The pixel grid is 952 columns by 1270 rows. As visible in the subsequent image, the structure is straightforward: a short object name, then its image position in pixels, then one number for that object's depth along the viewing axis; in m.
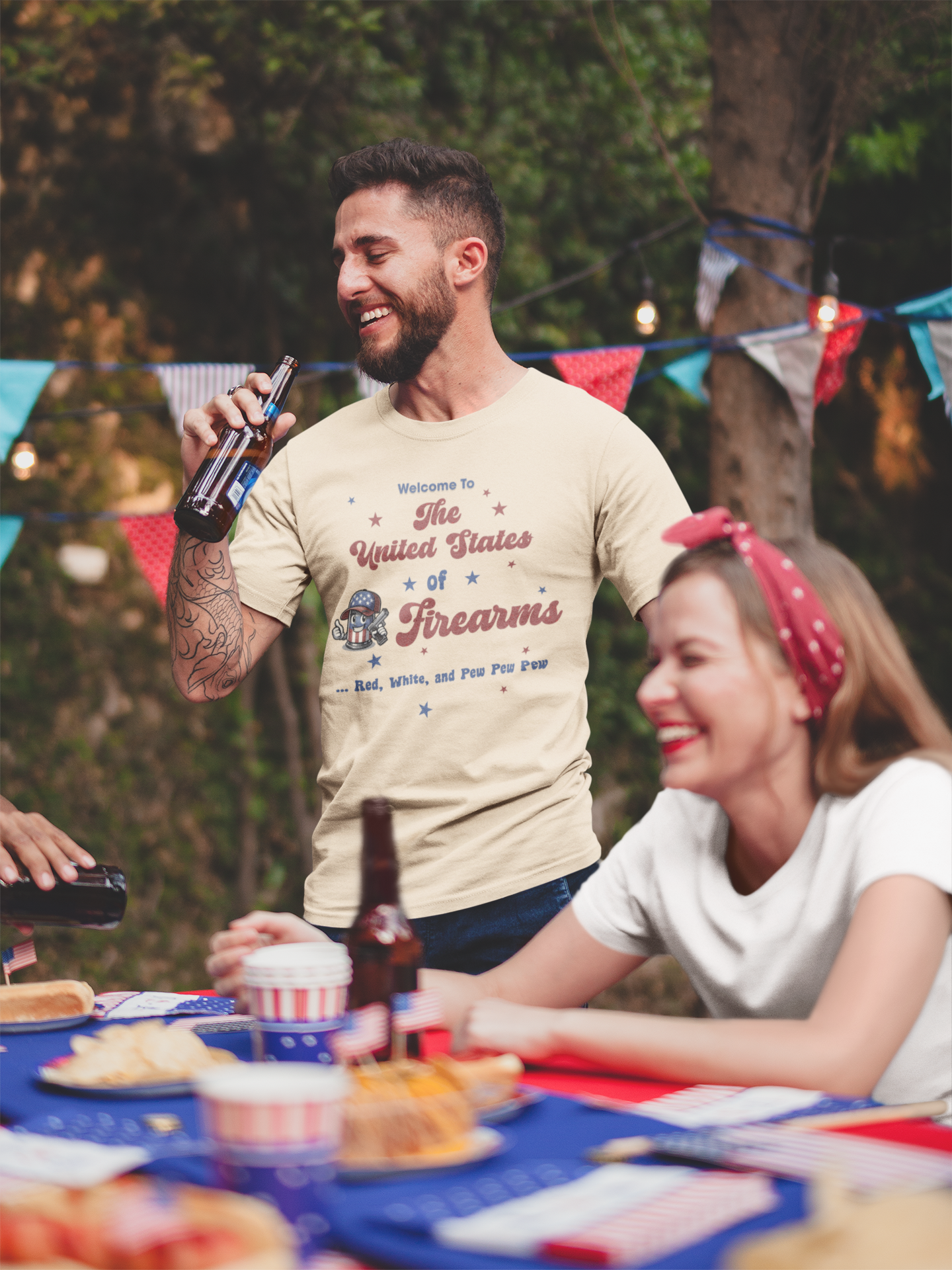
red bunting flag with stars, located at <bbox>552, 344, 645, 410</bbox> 3.94
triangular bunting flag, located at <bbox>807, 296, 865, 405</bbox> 4.12
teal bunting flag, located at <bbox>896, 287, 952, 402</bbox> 3.83
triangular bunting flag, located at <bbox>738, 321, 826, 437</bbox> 3.93
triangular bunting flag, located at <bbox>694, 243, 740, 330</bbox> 4.02
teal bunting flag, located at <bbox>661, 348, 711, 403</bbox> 4.14
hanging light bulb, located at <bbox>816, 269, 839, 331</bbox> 4.06
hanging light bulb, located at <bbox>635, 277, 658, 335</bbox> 4.63
